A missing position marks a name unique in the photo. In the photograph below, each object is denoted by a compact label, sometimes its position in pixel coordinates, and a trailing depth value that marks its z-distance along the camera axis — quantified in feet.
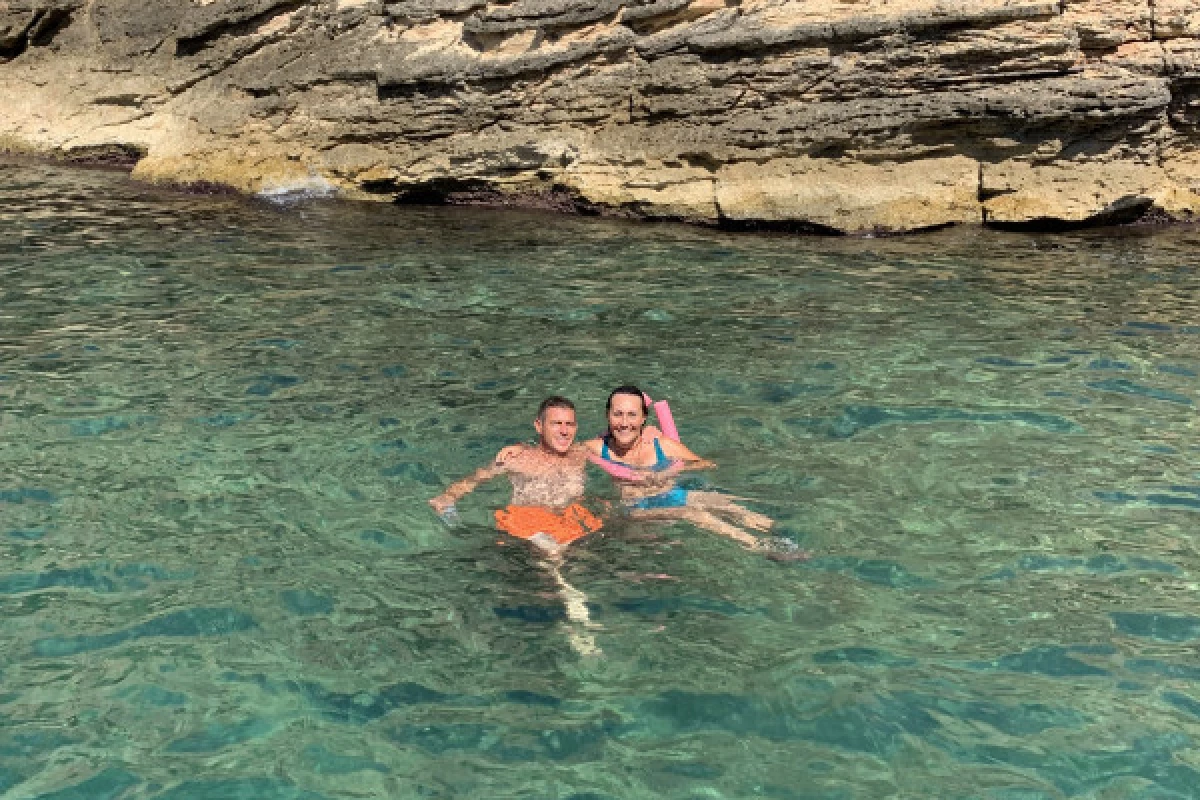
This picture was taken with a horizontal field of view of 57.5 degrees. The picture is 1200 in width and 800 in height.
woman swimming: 18.21
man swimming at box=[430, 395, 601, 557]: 17.75
